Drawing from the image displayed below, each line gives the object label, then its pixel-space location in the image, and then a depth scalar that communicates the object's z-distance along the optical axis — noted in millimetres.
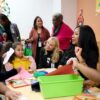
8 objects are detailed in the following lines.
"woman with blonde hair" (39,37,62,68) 2564
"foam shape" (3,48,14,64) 1819
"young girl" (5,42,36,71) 2237
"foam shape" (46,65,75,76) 1456
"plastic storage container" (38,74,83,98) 1302
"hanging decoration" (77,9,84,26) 3410
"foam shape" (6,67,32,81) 1805
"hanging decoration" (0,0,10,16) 4670
